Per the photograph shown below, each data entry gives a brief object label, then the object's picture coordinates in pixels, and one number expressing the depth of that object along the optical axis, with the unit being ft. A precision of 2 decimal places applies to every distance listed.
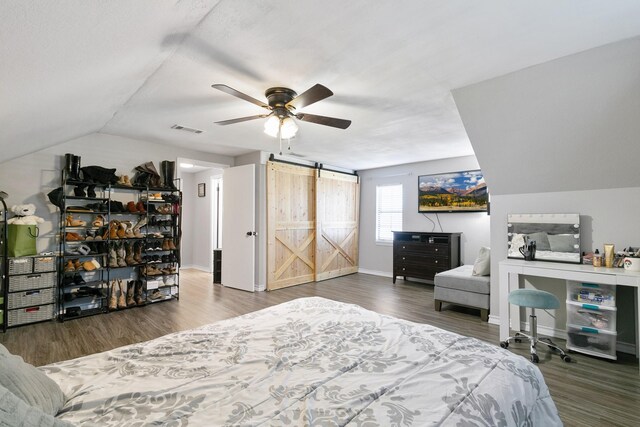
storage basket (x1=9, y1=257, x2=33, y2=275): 10.96
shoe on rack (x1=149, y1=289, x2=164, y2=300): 14.88
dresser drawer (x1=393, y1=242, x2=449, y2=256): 18.07
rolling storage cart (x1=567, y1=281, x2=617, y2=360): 8.89
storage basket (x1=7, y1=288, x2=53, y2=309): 10.99
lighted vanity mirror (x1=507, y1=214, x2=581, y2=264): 10.55
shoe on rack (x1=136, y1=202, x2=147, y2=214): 14.44
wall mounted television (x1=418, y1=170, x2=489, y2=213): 17.85
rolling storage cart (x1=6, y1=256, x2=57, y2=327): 10.98
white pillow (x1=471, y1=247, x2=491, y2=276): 13.20
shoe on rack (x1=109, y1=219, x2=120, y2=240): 13.61
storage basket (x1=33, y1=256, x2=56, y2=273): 11.46
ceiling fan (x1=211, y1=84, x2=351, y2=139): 8.59
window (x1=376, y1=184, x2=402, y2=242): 21.99
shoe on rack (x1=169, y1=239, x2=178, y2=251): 15.51
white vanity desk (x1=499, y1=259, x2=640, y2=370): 8.51
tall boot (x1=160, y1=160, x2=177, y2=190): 15.66
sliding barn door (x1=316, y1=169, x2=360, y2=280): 20.79
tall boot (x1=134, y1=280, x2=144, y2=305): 14.24
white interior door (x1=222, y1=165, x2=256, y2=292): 17.11
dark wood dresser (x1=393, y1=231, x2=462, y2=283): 17.93
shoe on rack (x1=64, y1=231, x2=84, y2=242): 12.41
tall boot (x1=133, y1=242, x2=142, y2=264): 14.35
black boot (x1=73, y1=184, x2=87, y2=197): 12.85
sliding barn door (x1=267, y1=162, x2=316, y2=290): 17.87
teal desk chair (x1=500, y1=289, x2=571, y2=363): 8.93
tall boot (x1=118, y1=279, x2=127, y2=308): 13.61
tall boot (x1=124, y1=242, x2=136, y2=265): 14.03
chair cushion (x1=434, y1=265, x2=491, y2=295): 12.60
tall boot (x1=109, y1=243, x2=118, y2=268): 13.52
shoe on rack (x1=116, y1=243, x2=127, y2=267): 13.82
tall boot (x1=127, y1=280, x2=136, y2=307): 13.96
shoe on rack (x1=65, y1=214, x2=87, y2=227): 12.46
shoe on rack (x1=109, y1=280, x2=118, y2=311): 13.33
